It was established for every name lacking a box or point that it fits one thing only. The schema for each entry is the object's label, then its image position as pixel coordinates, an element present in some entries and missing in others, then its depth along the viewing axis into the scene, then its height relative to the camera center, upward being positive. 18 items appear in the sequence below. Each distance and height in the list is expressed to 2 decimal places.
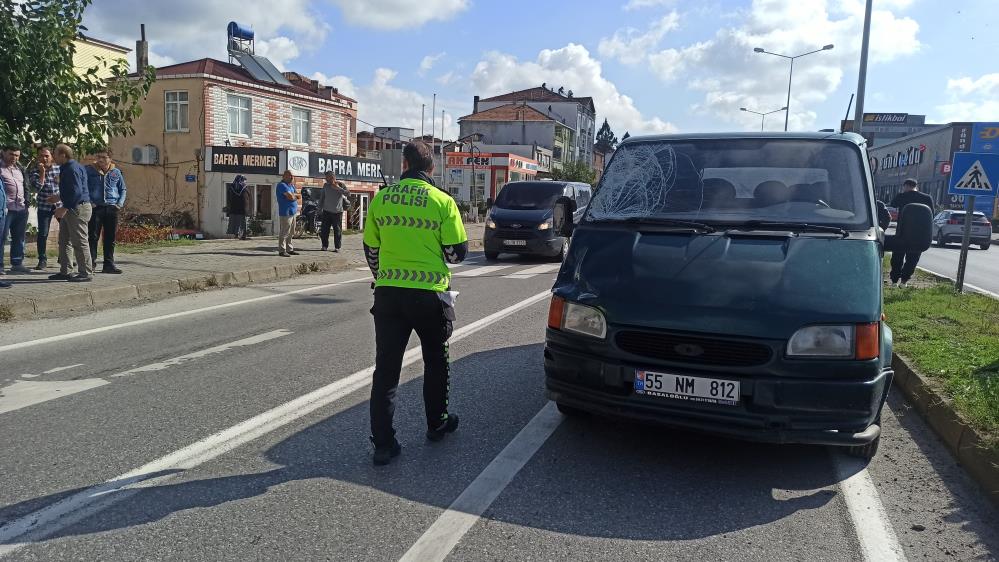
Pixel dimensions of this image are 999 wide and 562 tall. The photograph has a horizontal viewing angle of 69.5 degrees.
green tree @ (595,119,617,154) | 142.10 +16.37
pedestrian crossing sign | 11.28 +0.97
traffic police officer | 4.12 -0.37
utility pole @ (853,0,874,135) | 18.06 +3.88
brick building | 25.53 +1.76
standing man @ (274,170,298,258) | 15.72 -0.16
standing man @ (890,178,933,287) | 11.96 -0.40
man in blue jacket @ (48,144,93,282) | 10.01 -0.30
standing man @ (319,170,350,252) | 17.00 -0.08
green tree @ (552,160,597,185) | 67.19 +4.08
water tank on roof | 35.97 +8.35
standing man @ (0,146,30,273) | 10.41 -0.23
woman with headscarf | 24.08 -0.25
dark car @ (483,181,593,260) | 17.02 -0.21
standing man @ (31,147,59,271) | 10.96 -0.05
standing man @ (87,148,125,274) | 10.72 -0.04
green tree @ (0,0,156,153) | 10.03 +1.56
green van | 3.70 -0.47
